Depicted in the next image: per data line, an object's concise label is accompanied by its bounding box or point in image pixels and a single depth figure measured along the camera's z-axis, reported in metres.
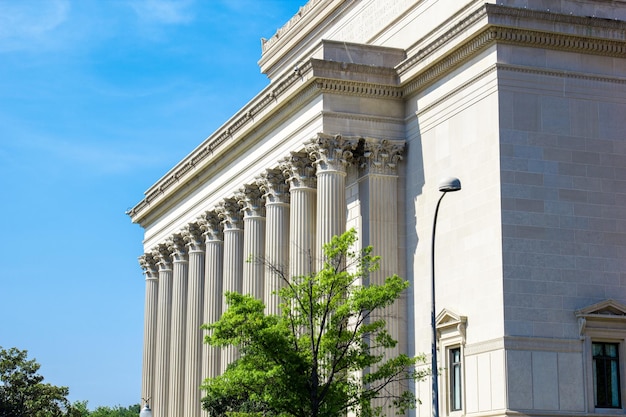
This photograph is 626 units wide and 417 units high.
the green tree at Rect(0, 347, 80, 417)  111.62
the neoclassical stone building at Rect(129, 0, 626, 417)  48.84
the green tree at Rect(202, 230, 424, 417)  44.19
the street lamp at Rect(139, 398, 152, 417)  46.41
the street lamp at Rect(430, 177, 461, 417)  39.16
